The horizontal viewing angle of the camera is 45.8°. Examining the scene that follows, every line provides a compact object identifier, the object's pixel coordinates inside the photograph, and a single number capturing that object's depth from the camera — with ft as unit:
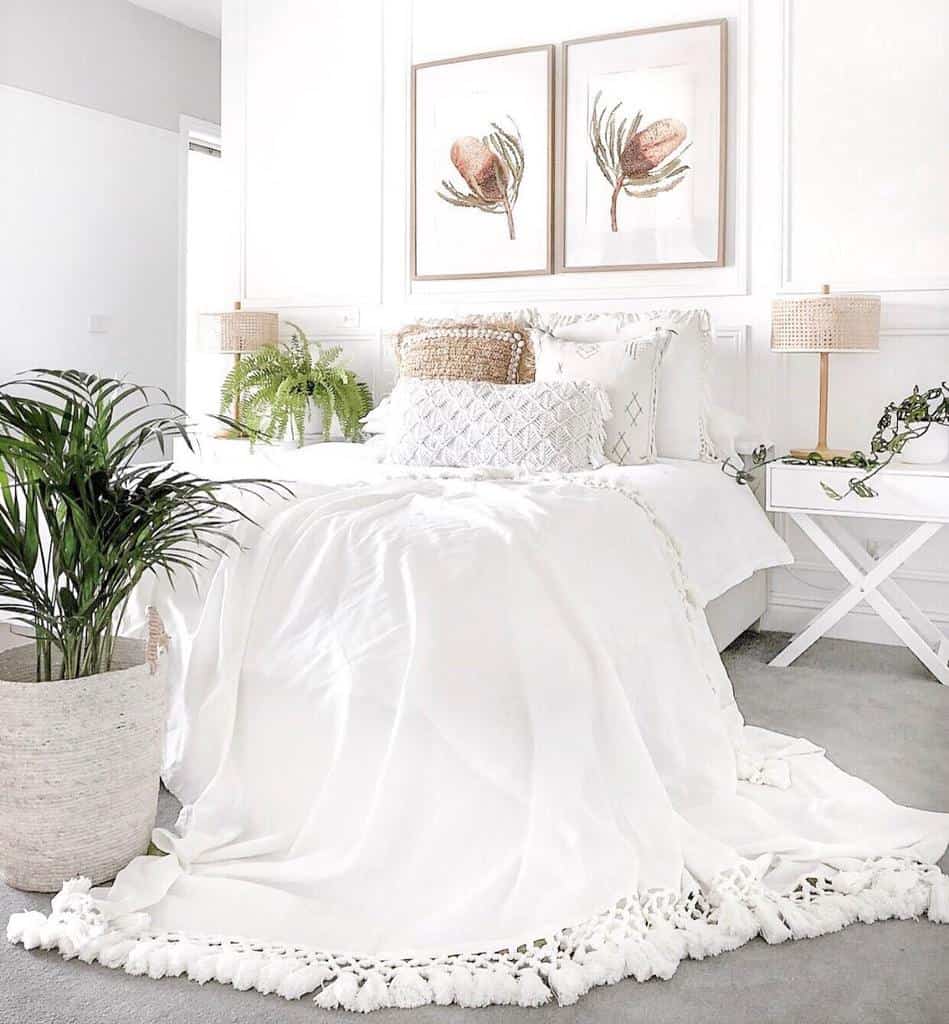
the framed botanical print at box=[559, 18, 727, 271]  12.96
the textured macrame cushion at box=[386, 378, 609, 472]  10.51
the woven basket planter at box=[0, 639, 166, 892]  6.14
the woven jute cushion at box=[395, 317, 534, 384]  12.80
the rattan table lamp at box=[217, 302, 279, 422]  15.21
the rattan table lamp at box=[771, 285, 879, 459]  11.46
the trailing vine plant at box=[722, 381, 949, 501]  10.87
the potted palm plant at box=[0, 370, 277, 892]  6.15
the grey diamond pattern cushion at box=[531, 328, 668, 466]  11.28
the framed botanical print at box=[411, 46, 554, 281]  13.96
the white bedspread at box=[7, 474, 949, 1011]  5.68
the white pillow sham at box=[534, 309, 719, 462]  11.82
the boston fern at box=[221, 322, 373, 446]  14.23
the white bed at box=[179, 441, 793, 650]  9.70
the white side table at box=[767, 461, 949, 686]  10.64
